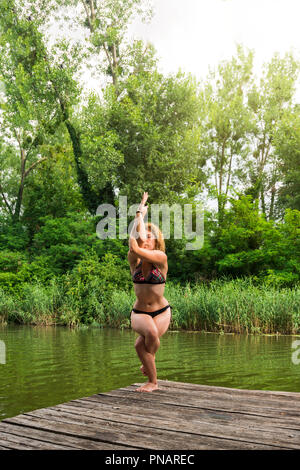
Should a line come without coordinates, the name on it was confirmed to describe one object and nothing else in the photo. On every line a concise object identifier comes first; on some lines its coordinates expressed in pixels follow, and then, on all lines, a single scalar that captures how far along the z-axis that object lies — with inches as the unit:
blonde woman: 188.9
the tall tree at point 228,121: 1360.7
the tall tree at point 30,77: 1189.7
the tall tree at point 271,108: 1350.9
